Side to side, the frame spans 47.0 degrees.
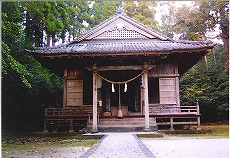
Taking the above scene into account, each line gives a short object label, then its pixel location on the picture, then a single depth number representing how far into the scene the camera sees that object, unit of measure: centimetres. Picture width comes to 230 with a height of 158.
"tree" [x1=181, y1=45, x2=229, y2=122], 2223
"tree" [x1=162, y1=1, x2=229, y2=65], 2481
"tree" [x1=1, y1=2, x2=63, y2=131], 1778
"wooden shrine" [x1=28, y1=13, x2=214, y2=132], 1302
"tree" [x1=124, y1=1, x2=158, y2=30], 3278
